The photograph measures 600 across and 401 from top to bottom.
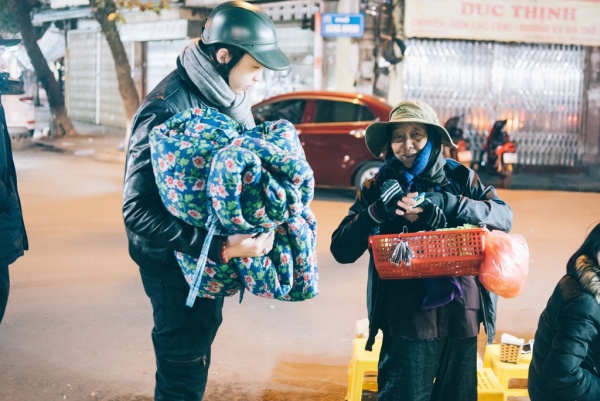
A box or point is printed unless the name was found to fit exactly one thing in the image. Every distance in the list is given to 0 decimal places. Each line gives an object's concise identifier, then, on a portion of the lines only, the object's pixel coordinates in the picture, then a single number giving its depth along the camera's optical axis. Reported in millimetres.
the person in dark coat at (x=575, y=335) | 3314
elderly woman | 3404
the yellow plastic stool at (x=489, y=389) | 4227
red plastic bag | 3215
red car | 12117
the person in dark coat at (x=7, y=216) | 4340
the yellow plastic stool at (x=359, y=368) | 4367
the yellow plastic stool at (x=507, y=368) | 4539
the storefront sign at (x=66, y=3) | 24375
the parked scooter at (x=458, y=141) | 12703
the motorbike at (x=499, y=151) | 14195
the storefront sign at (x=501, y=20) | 16297
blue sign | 15977
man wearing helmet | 2863
